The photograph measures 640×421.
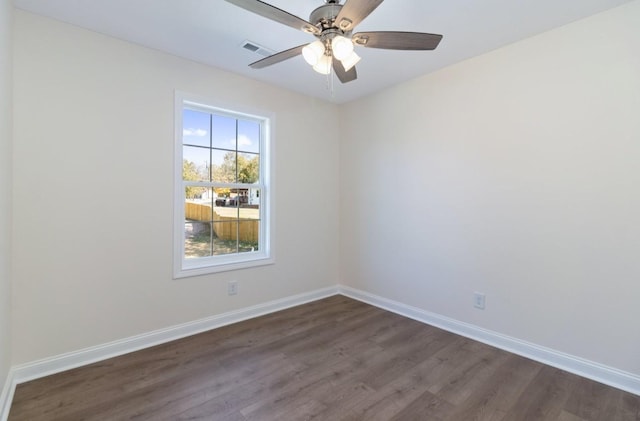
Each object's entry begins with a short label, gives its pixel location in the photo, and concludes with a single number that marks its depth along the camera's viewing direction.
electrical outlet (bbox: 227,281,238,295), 2.99
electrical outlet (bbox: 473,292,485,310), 2.63
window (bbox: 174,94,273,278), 2.77
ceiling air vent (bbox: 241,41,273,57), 2.43
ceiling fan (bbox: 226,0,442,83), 1.45
